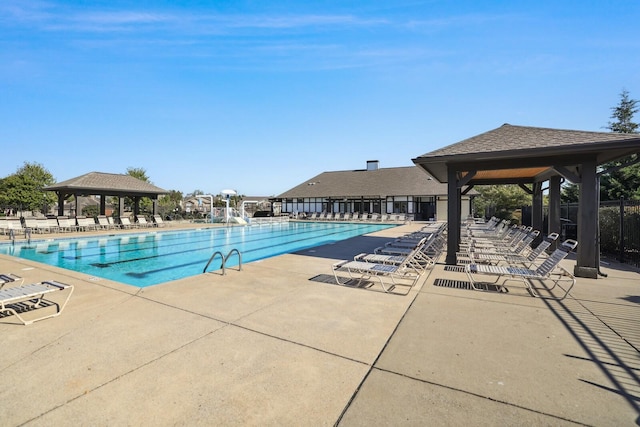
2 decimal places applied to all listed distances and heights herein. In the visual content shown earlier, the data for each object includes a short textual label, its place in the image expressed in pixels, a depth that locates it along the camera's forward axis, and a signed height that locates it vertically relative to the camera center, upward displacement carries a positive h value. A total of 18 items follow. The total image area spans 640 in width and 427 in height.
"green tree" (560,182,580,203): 21.92 +0.87
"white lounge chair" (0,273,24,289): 4.65 -1.04
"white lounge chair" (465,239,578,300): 5.21 -1.19
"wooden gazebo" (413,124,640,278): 6.31 +1.15
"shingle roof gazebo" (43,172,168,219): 18.97 +1.57
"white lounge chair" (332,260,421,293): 5.65 -1.47
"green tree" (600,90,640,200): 16.97 +1.23
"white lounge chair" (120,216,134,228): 19.82 -0.75
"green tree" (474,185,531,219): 27.95 +0.62
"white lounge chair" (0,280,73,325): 3.97 -1.42
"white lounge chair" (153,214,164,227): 21.98 -0.75
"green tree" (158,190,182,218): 35.00 +1.79
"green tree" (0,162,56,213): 33.38 +2.20
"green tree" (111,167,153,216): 37.37 +1.41
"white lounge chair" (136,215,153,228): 21.14 -0.79
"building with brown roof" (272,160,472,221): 30.89 +1.58
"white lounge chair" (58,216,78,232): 17.15 -0.74
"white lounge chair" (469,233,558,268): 6.81 -1.27
